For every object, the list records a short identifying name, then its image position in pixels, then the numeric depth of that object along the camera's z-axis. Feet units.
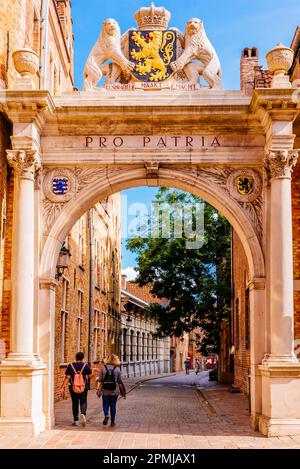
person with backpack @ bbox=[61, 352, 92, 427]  45.85
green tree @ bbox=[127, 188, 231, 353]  102.99
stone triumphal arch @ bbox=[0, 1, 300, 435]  42.86
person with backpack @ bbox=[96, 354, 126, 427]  45.88
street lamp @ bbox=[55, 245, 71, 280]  61.26
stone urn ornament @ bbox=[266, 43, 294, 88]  43.83
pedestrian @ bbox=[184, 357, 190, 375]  182.91
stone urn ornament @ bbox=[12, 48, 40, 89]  43.50
